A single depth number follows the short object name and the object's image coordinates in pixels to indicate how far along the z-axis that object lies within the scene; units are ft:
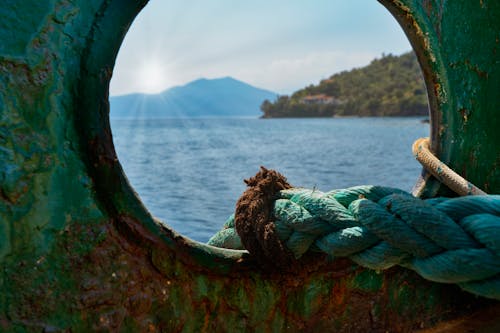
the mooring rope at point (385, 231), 1.50
